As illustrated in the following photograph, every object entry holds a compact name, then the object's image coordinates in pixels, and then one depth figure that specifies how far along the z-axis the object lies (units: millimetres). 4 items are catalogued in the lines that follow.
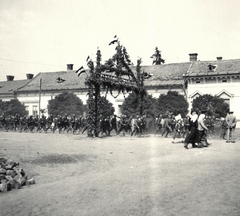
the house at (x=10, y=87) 48600
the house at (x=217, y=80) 33594
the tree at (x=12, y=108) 40812
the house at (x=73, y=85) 38094
